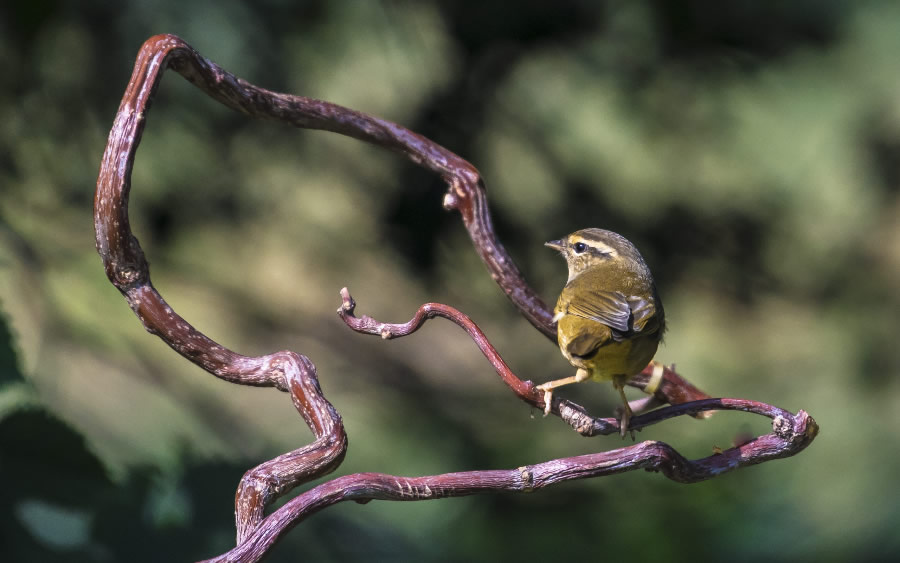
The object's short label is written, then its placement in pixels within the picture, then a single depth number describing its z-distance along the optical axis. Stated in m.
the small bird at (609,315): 6.20
